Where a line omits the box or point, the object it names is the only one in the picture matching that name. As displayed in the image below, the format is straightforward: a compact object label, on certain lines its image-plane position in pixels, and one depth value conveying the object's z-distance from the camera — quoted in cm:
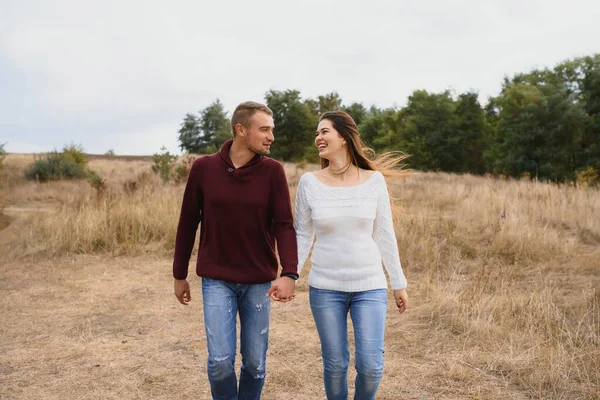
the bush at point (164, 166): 1584
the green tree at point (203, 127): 5459
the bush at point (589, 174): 2769
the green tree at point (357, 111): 5459
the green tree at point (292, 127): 3988
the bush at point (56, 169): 2520
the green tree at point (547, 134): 3030
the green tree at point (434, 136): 4156
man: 271
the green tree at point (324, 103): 4316
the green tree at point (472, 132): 4153
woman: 266
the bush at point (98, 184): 1234
